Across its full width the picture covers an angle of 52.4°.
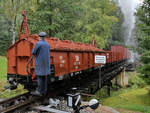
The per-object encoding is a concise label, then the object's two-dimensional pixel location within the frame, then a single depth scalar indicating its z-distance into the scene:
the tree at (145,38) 7.83
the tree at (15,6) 12.32
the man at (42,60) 4.77
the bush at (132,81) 21.36
